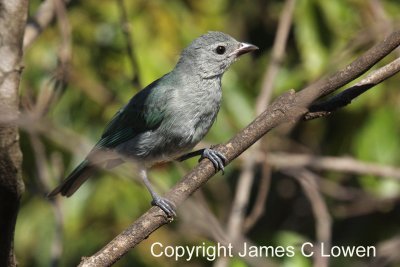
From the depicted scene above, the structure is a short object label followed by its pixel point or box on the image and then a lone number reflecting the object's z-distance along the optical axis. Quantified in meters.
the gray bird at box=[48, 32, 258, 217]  8.32
